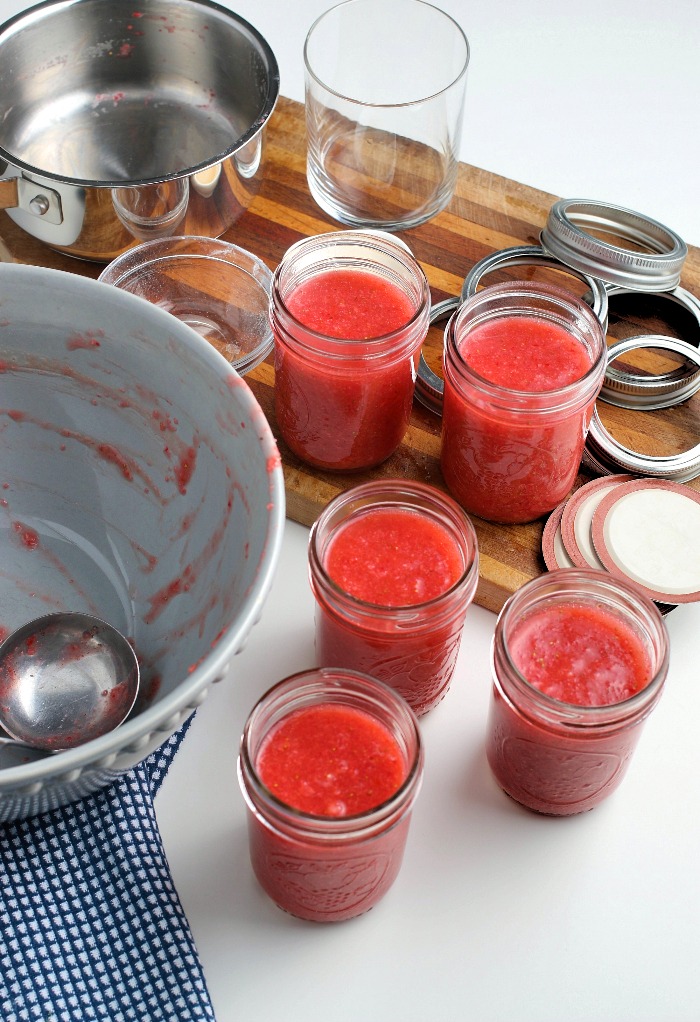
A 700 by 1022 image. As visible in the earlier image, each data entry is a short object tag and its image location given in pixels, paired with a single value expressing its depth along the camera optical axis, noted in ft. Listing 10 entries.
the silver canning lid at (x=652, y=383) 4.49
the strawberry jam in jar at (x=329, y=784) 3.04
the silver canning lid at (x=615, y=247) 4.56
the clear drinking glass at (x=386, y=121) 5.00
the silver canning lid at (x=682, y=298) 4.74
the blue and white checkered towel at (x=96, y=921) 3.16
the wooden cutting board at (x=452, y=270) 4.21
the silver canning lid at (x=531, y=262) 4.63
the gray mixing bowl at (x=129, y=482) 3.35
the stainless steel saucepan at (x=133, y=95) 4.90
